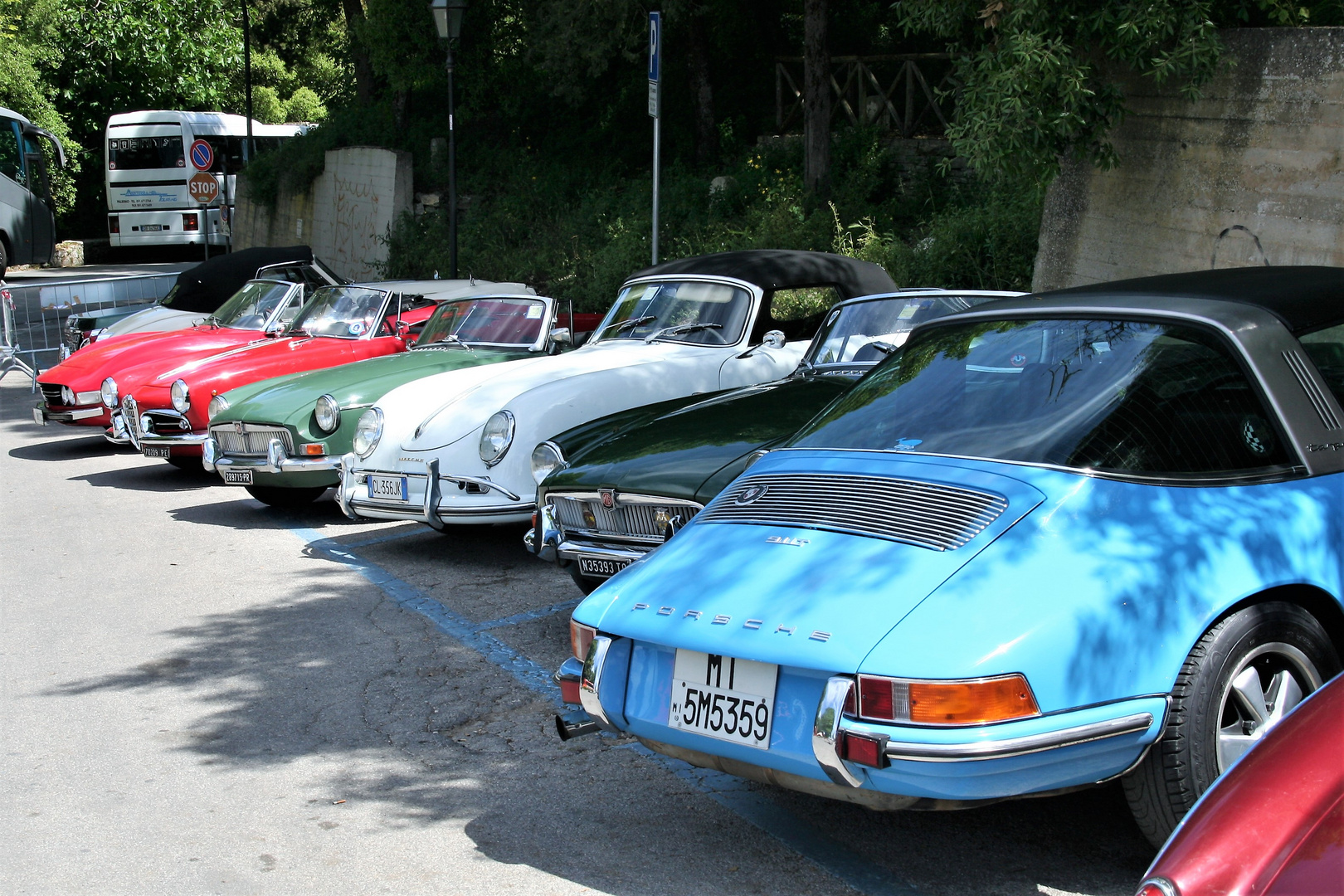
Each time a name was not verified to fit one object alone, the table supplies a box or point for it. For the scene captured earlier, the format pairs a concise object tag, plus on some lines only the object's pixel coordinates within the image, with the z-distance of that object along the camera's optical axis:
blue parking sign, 11.27
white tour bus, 34.03
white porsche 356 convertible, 7.37
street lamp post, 15.33
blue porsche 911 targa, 3.12
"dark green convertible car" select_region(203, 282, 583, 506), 8.71
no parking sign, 20.30
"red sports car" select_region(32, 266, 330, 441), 11.23
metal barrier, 15.75
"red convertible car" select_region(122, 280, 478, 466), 10.16
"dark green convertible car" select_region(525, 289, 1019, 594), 5.74
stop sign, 19.92
